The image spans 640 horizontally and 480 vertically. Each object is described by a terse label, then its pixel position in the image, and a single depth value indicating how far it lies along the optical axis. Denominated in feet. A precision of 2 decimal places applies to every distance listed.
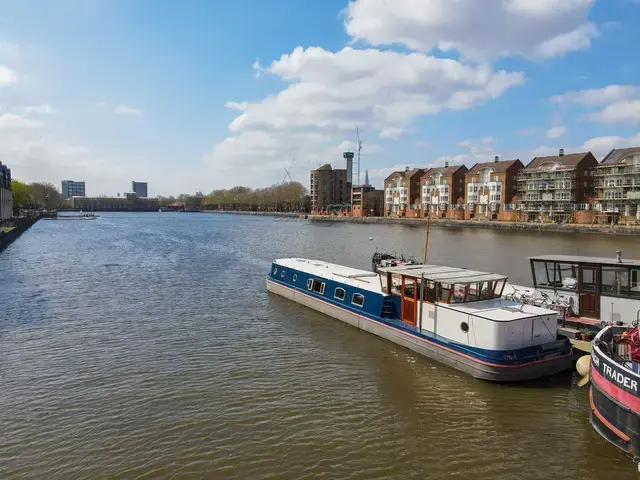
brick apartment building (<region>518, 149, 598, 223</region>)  423.23
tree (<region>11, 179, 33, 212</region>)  587.43
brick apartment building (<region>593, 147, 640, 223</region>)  377.30
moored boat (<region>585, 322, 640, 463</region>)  38.27
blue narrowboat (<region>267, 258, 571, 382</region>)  55.52
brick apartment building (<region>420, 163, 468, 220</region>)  531.91
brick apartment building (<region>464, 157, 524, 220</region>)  475.72
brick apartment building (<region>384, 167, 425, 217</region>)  588.09
